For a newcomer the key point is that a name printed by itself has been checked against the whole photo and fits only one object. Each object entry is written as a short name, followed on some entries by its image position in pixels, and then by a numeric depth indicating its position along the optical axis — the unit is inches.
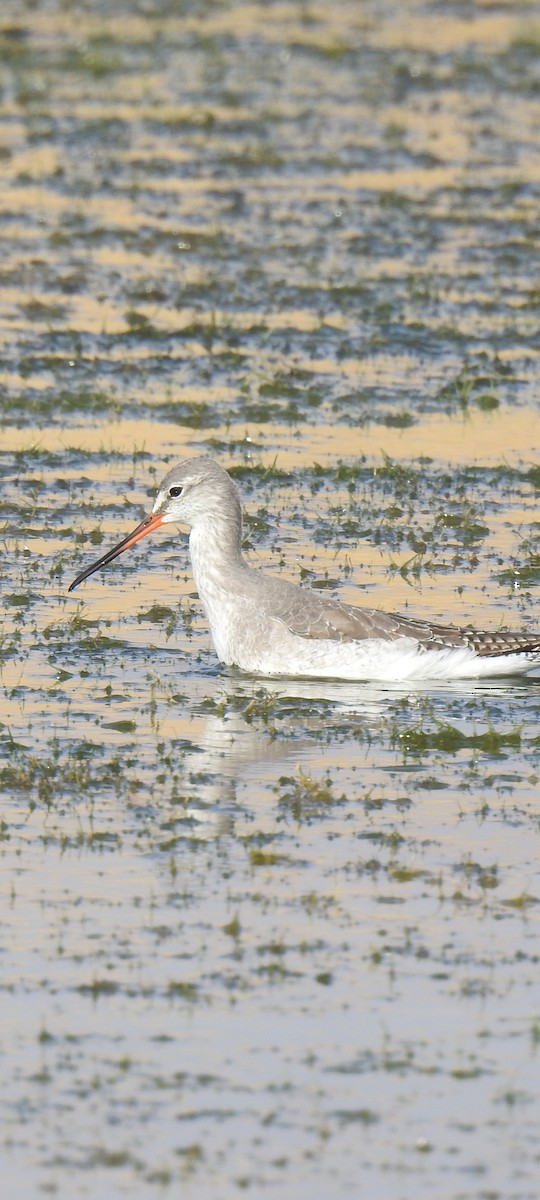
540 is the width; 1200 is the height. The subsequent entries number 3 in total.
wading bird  484.4
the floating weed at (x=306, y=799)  400.5
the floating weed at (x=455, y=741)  441.1
